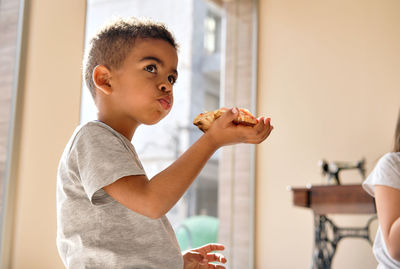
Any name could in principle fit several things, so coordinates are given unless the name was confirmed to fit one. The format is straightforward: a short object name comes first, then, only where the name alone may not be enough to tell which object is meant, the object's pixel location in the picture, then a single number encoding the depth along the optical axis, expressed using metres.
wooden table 2.69
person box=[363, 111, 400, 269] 1.32
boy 0.79
